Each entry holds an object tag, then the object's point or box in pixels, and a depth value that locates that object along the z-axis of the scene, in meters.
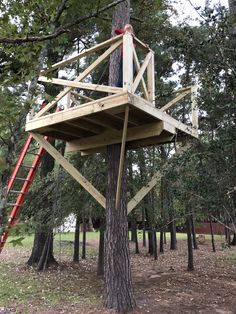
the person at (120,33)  4.51
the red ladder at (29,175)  6.04
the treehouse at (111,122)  4.40
